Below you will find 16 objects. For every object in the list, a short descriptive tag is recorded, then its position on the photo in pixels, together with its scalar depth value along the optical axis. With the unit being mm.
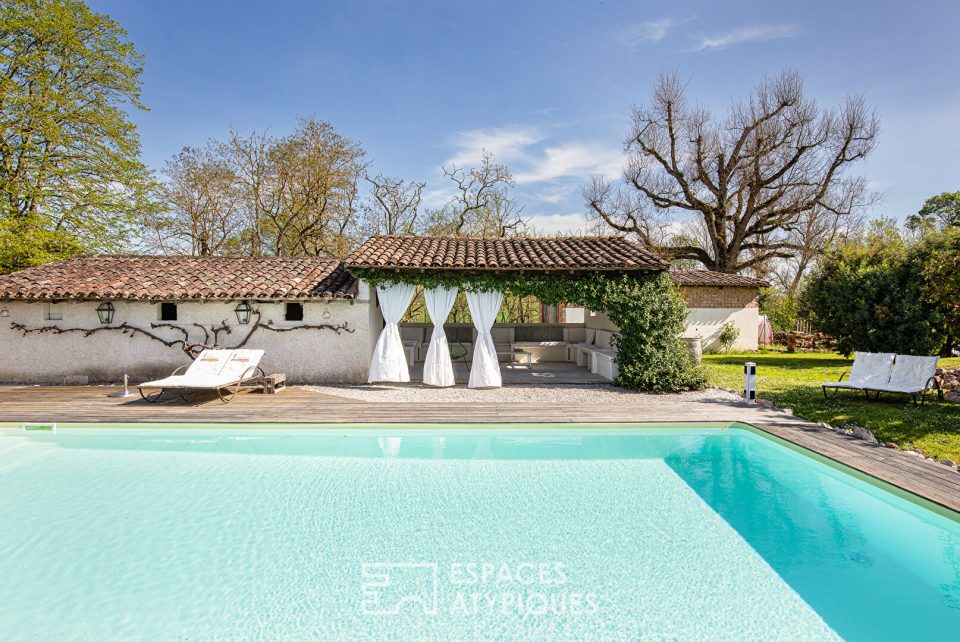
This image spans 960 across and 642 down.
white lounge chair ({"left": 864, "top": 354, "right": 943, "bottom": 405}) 8966
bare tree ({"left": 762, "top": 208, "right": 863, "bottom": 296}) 25609
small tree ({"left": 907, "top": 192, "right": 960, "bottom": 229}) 35438
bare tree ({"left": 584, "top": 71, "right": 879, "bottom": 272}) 23016
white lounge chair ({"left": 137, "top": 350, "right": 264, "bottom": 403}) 9438
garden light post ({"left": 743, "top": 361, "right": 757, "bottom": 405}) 9430
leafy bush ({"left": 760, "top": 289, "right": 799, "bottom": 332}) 22281
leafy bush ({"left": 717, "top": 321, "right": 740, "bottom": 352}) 20109
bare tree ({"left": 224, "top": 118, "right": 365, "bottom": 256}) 23000
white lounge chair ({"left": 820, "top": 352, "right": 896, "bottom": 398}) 9648
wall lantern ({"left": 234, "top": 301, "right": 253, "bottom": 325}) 11734
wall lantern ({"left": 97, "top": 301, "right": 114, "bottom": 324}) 11648
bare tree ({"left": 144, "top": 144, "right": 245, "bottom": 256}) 22094
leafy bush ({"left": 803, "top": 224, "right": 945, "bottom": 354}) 12195
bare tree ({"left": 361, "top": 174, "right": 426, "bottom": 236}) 25188
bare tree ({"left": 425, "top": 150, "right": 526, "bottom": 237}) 25078
